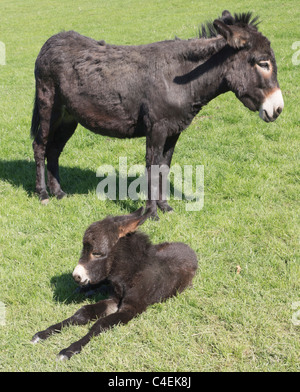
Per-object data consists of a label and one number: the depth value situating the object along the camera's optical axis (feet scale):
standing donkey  18.25
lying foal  13.00
